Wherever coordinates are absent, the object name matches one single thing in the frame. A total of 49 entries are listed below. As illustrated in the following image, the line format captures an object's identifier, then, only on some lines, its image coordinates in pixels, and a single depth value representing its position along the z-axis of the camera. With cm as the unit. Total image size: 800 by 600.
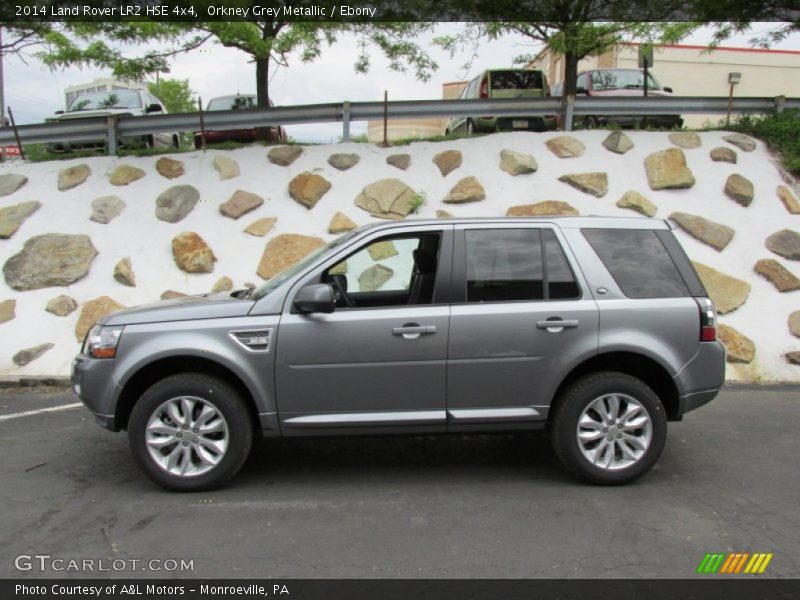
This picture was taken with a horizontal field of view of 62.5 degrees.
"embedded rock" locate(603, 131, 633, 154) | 1010
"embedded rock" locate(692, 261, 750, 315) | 802
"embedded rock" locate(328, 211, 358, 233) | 909
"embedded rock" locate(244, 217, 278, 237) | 916
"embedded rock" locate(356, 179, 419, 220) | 930
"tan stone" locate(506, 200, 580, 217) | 910
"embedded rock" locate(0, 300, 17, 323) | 817
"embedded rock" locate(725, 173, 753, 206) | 922
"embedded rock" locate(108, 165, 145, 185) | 996
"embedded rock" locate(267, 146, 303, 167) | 1019
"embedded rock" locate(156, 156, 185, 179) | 1005
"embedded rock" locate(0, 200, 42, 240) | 914
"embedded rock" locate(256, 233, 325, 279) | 870
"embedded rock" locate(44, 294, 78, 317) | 823
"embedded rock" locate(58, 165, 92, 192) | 991
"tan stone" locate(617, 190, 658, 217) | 909
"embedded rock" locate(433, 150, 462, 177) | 991
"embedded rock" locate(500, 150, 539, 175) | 973
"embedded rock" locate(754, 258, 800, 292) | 820
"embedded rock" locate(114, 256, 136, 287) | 859
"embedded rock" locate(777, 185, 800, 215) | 910
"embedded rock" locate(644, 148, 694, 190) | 948
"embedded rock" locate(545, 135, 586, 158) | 1003
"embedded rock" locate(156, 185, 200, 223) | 941
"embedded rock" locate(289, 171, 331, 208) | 954
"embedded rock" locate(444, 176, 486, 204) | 940
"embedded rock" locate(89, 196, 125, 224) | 937
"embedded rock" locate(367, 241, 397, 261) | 520
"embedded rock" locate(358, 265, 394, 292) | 568
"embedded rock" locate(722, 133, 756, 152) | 1014
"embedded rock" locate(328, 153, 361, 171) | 1005
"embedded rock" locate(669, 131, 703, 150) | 1012
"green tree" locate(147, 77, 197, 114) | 4658
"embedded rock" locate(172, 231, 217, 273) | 877
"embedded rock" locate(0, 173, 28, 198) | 988
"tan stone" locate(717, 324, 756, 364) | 750
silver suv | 430
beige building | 3638
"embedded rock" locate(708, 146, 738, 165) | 988
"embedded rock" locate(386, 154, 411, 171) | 1002
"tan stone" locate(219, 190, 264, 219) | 941
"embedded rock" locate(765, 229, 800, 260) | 853
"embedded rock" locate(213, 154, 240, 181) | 1002
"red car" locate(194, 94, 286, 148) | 1204
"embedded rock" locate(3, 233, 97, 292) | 860
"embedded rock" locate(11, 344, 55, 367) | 765
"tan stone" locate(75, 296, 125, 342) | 800
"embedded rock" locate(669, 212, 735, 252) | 875
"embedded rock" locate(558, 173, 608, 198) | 941
